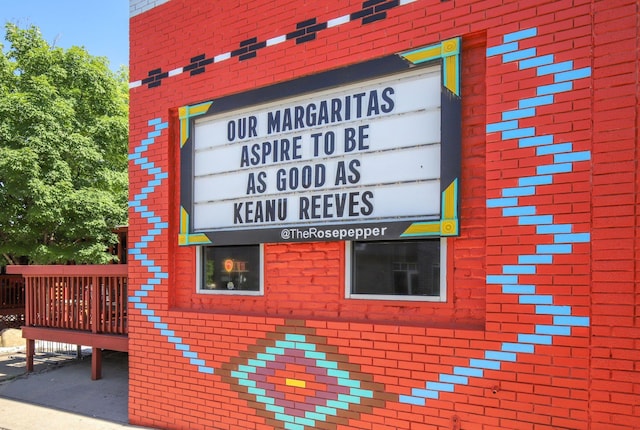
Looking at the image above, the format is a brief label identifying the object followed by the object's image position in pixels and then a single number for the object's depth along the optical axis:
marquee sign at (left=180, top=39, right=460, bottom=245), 3.90
